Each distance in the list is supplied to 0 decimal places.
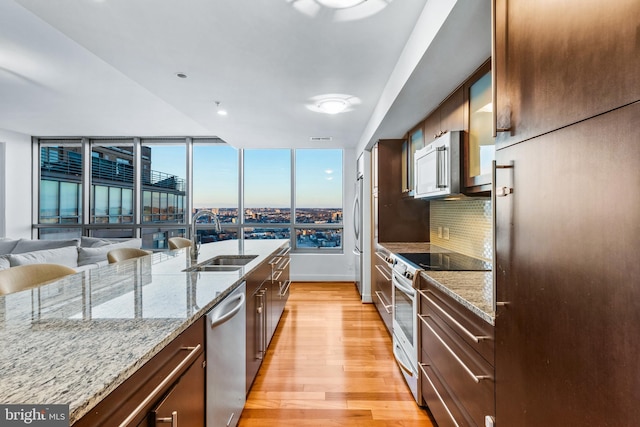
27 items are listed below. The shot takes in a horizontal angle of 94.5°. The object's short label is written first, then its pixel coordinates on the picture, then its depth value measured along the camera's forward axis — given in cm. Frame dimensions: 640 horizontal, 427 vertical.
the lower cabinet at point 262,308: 200
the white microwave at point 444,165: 205
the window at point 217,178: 580
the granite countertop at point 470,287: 116
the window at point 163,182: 578
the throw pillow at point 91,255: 359
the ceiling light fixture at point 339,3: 159
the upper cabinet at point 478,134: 171
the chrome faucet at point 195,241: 249
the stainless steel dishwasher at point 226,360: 129
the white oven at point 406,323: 197
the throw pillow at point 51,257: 284
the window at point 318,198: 574
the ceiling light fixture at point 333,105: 295
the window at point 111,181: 581
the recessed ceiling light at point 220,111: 309
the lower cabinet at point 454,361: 114
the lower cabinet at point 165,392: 69
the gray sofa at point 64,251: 291
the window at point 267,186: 580
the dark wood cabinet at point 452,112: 207
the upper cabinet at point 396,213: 358
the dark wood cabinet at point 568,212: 57
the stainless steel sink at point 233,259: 268
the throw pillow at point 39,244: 405
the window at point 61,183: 582
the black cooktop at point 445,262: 192
